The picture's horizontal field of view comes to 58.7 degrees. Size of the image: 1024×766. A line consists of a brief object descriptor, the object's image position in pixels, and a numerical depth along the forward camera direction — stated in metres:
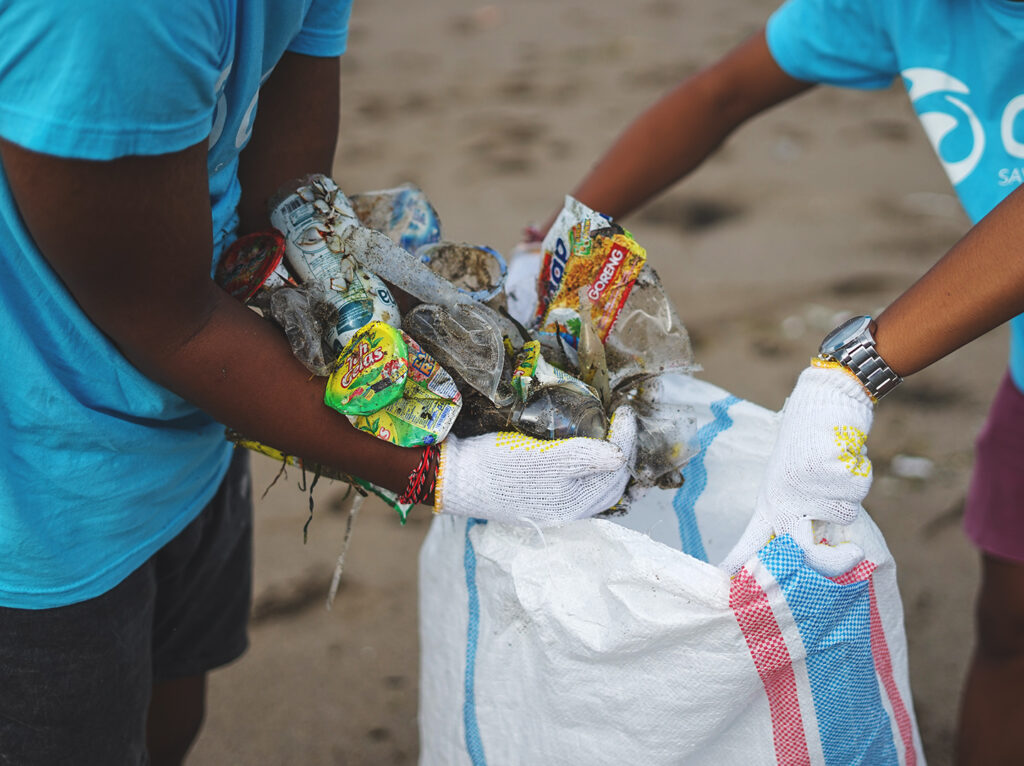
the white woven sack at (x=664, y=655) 0.95
